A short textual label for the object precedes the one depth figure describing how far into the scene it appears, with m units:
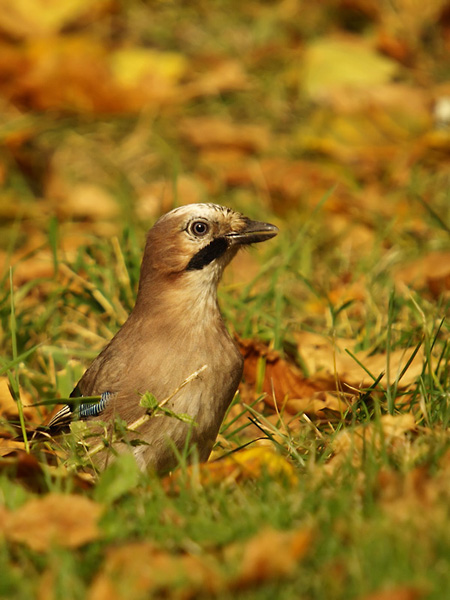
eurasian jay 6.59
